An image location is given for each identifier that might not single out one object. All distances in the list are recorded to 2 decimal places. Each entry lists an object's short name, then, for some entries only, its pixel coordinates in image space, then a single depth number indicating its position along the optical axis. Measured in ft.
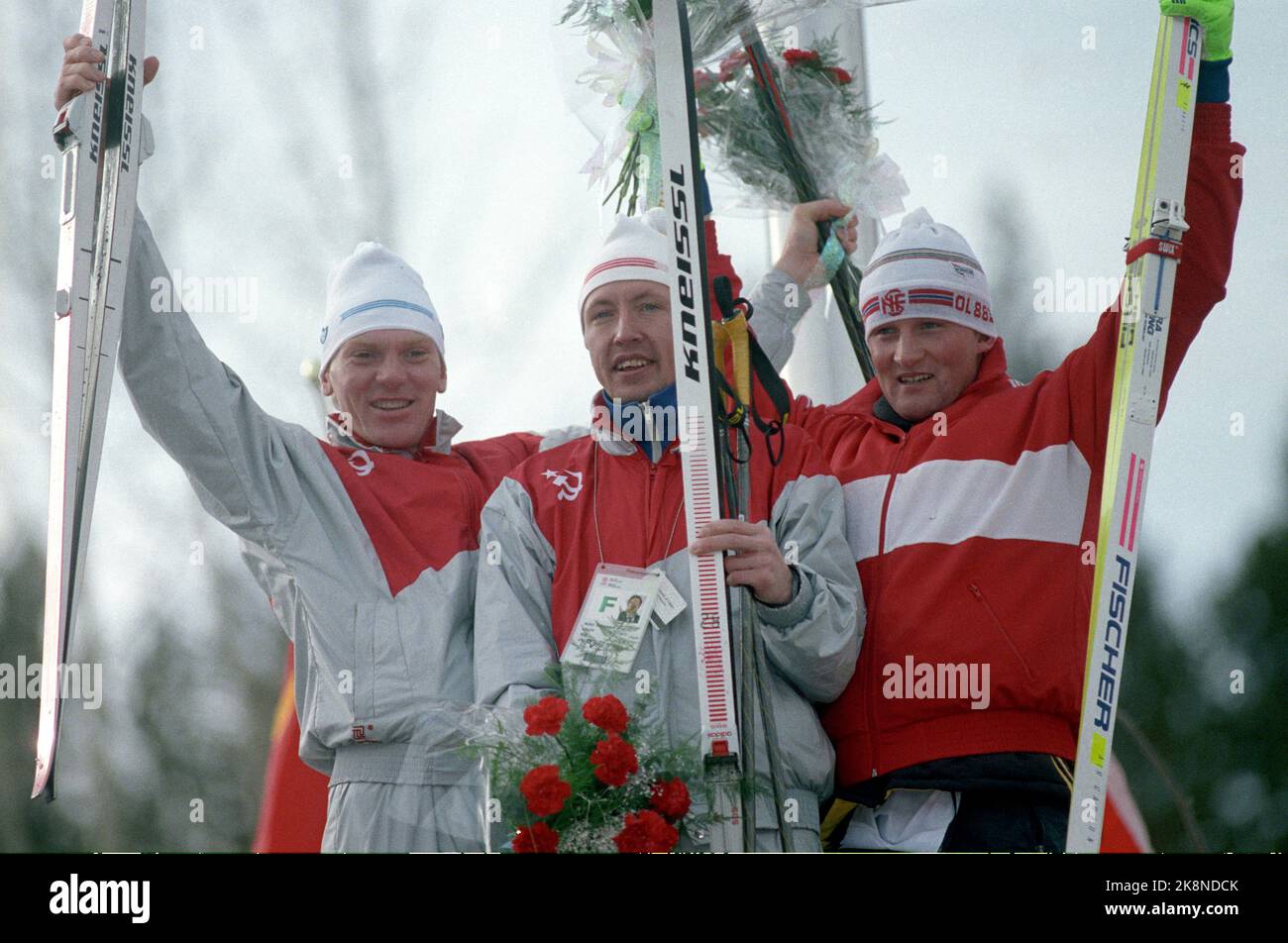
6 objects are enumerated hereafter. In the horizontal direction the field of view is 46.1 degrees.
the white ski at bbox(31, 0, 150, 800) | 8.69
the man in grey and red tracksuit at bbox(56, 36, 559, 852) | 10.19
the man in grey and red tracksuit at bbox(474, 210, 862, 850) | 9.66
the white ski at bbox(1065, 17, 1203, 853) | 8.66
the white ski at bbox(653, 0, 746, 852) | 8.99
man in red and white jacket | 9.95
